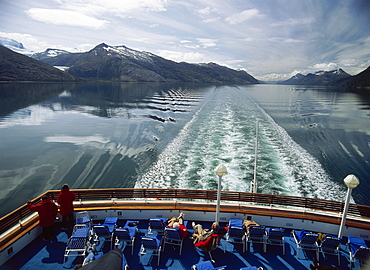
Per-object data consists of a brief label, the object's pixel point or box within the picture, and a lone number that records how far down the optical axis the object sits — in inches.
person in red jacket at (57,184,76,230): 289.7
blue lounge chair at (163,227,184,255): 263.1
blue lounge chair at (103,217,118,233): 293.1
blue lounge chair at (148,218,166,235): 282.8
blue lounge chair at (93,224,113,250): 264.1
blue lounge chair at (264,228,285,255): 261.4
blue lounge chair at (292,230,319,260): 256.3
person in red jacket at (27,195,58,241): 269.1
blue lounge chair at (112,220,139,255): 260.1
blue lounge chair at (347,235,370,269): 233.8
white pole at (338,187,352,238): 249.5
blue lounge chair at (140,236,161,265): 248.5
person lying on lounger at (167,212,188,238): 277.9
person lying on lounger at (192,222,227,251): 255.3
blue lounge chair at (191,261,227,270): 217.9
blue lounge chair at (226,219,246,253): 267.3
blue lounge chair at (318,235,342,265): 249.0
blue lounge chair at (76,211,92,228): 297.9
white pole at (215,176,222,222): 269.9
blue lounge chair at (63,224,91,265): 252.6
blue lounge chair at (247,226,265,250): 265.6
